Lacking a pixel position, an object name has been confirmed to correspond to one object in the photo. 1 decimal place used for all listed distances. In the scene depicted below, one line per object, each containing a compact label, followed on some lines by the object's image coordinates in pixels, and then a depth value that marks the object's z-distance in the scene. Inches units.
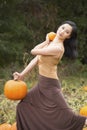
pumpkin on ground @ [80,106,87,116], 257.0
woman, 223.6
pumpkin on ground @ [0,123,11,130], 250.9
